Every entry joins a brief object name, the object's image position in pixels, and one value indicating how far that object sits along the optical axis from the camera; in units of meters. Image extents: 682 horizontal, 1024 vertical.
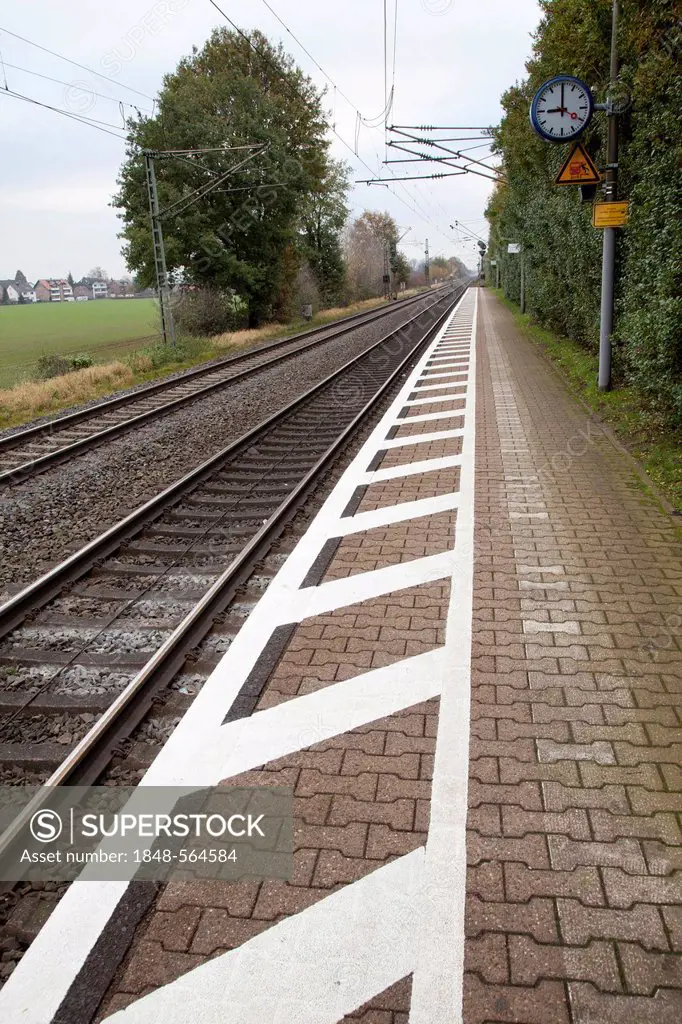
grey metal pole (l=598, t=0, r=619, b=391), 10.88
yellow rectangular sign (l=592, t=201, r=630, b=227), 11.10
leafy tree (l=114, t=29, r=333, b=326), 28.89
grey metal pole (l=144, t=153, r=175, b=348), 21.28
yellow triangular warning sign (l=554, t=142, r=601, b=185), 11.17
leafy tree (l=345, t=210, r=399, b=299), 61.97
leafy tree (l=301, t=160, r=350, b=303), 48.25
